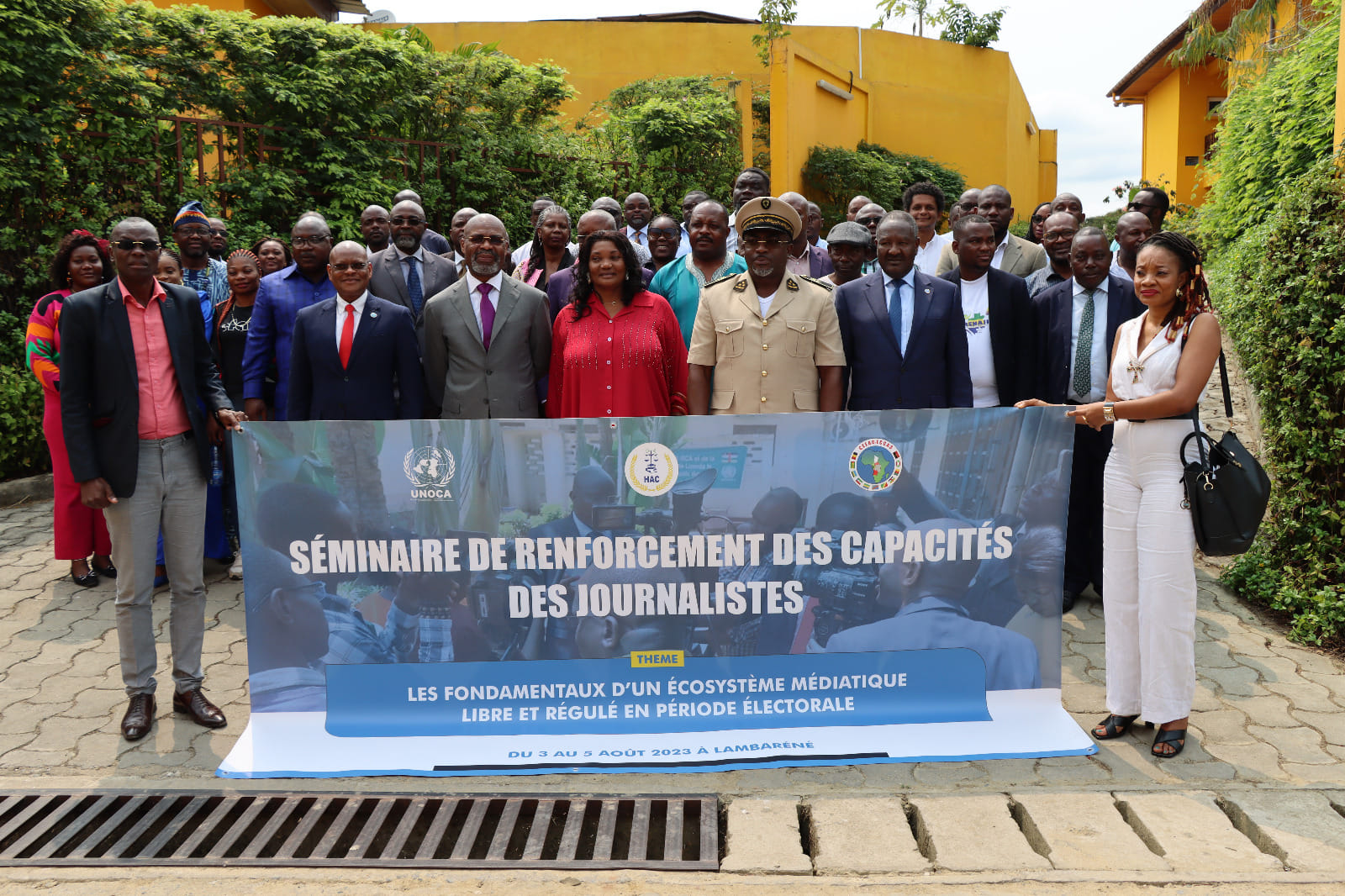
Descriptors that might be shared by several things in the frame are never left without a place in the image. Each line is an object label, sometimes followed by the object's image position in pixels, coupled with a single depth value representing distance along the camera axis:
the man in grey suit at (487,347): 4.68
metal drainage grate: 3.14
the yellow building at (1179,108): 19.48
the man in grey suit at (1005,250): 6.29
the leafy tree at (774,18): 18.02
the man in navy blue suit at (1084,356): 5.18
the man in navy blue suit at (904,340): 4.71
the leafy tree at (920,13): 23.36
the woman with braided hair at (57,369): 5.64
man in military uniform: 4.46
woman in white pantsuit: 3.71
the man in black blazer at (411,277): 5.71
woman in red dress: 4.49
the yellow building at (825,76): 17.72
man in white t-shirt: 5.16
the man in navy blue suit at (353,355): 4.70
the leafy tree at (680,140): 16.05
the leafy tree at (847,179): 18.03
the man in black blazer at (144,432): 3.98
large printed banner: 3.84
